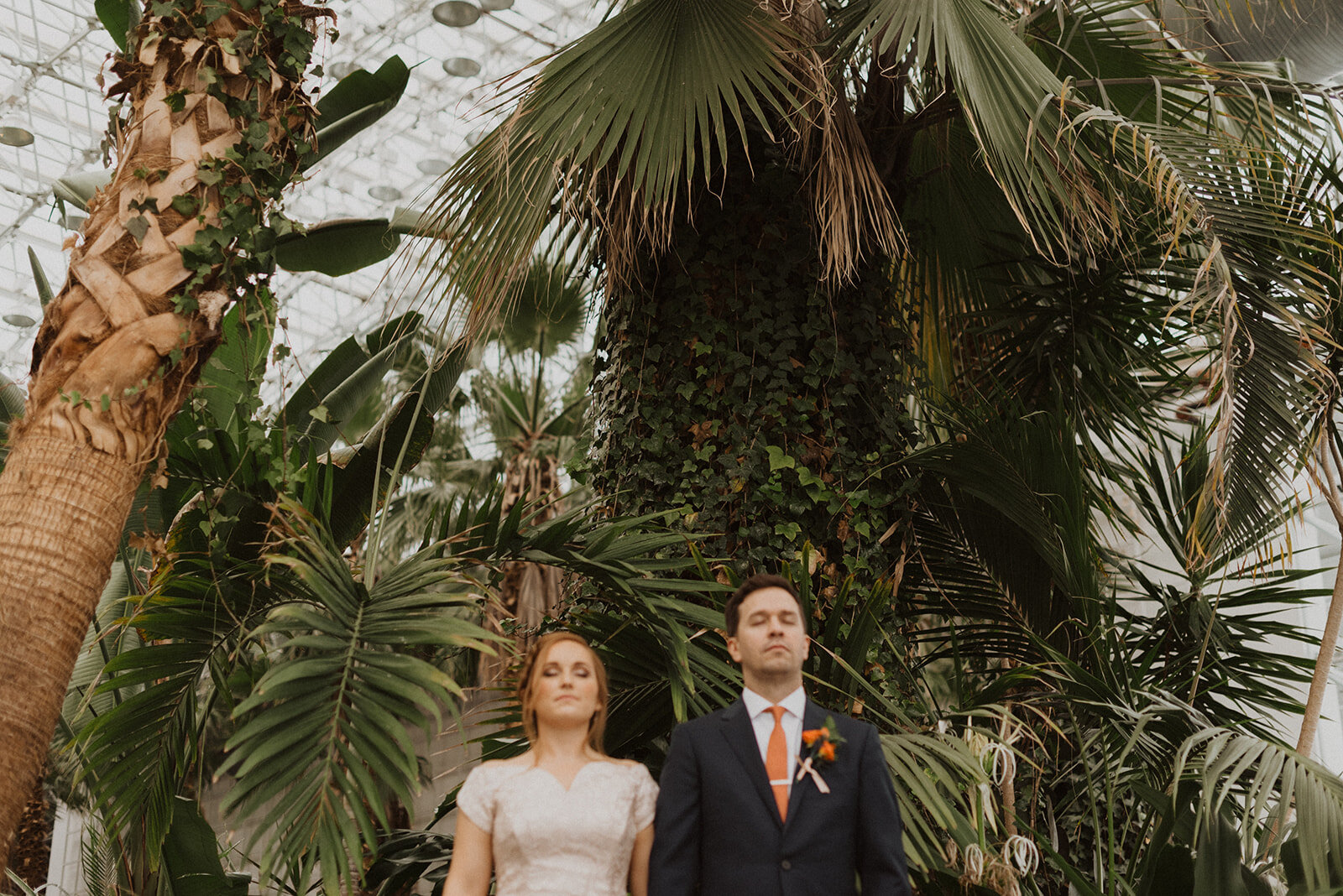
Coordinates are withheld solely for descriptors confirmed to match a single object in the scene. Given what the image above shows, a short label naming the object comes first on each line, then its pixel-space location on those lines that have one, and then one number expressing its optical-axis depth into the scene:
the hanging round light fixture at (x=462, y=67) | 11.80
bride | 2.62
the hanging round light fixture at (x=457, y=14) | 10.95
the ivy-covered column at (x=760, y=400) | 4.29
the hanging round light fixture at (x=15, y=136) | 13.02
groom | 2.43
